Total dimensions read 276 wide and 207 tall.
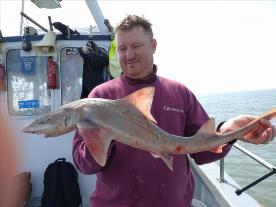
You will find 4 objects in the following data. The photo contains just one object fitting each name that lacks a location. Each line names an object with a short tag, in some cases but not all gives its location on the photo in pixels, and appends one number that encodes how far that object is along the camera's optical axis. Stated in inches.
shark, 44.6
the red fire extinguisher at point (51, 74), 119.9
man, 54.7
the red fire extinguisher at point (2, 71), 119.7
